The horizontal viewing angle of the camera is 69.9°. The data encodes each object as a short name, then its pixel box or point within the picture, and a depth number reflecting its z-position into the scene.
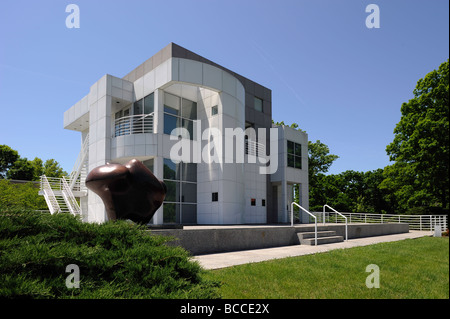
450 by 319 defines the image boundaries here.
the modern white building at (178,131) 18.39
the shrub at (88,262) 4.29
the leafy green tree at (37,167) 48.72
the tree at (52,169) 46.61
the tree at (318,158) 43.09
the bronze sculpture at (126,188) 8.77
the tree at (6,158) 49.25
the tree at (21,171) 47.66
